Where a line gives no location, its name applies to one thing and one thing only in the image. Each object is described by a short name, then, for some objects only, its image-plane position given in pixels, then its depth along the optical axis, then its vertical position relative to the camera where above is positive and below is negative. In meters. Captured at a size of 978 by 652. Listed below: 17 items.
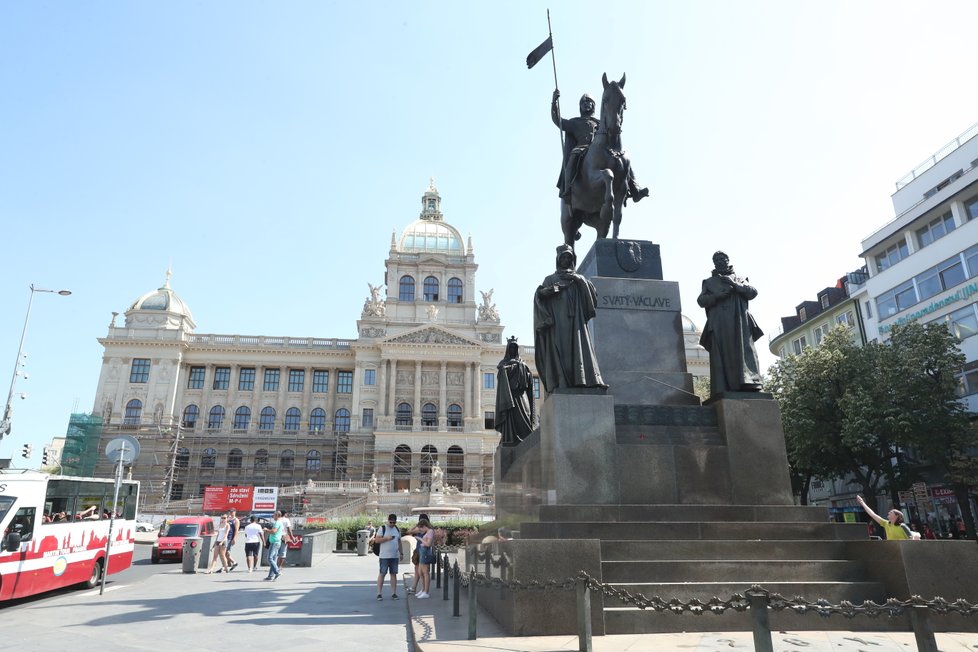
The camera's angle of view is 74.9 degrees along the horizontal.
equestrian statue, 10.40 +5.47
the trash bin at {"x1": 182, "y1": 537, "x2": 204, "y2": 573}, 18.16 -1.16
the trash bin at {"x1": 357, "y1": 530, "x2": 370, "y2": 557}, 27.64 -1.33
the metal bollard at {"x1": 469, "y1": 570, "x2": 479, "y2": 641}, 6.26 -0.94
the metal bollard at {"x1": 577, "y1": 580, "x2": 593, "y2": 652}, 5.27 -0.86
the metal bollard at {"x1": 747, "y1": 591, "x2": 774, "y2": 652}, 4.16 -0.74
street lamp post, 31.81 +5.06
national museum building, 64.81 +11.76
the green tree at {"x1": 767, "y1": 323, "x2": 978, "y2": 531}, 26.00 +3.95
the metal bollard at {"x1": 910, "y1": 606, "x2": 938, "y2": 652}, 3.89 -0.74
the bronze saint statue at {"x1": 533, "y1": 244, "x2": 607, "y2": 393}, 8.16 +2.31
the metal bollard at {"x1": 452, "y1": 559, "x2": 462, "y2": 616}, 8.14 -0.94
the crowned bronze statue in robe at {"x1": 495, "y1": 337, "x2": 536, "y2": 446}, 12.64 +2.09
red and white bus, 11.45 -0.37
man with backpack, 11.84 -0.71
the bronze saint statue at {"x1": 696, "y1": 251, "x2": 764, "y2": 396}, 8.54 +2.34
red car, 23.47 -0.81
